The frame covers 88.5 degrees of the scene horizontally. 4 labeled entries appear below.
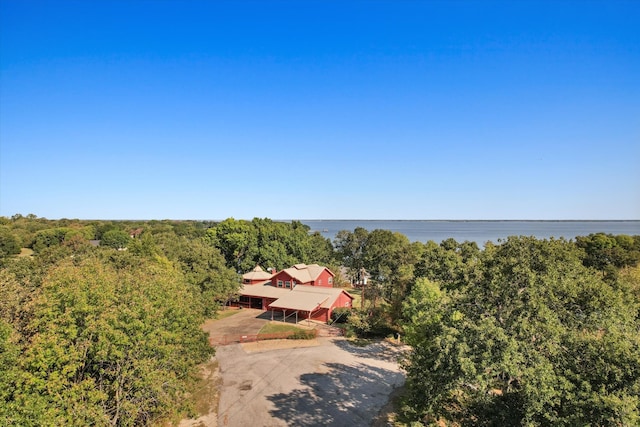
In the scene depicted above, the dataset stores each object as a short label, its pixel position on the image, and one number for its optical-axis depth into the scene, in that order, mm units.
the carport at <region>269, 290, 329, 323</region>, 39281
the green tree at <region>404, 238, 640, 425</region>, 10531
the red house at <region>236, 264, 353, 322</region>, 40622
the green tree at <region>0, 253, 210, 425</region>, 12750
